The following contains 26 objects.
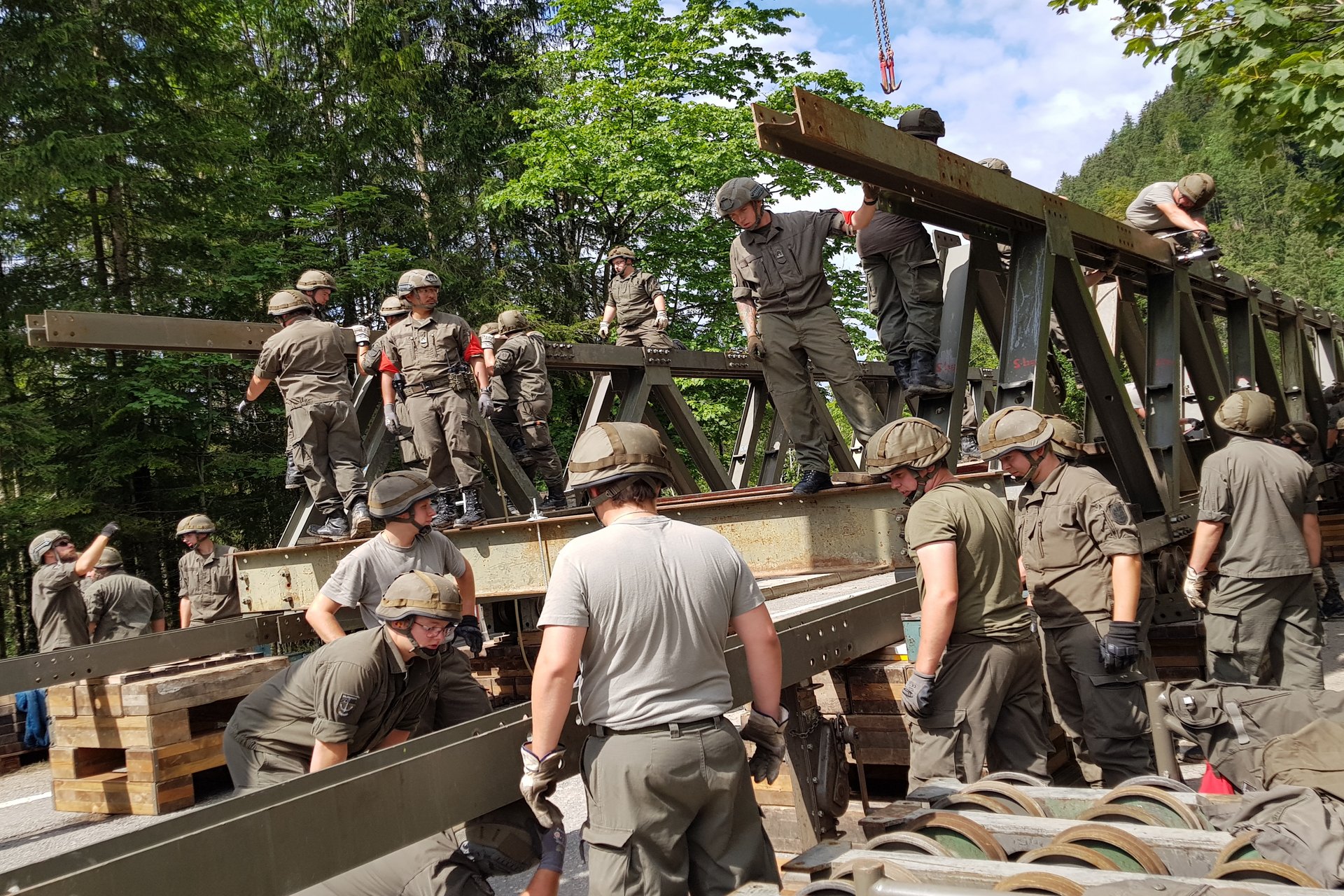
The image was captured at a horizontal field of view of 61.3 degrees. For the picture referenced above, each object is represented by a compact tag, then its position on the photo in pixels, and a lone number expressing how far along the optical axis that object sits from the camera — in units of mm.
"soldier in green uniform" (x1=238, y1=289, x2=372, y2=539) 8156
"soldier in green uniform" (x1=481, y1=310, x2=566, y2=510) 9289
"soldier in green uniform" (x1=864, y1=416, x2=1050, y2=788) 4086
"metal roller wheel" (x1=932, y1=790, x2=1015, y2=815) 3400
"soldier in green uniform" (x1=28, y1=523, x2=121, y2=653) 9156
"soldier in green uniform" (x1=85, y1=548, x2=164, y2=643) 9922
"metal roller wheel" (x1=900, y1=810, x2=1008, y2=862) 3039
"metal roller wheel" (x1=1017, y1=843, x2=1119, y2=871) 2754
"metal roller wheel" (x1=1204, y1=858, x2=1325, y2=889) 2518
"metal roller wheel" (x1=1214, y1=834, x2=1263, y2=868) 2723
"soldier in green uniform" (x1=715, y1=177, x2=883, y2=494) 6070
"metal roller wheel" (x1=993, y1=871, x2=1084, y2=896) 2467
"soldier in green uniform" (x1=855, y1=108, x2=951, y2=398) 6289
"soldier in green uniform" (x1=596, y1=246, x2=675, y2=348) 13125
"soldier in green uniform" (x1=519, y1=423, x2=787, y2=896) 2863
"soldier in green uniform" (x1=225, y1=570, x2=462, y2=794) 3975
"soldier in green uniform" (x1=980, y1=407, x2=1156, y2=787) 4539
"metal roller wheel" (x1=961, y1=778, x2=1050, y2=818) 3402
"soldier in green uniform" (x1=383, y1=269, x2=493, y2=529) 8297
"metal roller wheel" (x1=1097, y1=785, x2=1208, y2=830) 3236
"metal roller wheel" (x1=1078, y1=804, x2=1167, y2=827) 3207
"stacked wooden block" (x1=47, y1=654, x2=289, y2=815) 6844
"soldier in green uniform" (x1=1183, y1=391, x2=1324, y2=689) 5820
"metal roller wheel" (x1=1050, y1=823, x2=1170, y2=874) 2787
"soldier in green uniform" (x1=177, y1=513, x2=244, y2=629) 10688
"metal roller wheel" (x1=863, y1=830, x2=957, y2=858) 2949
